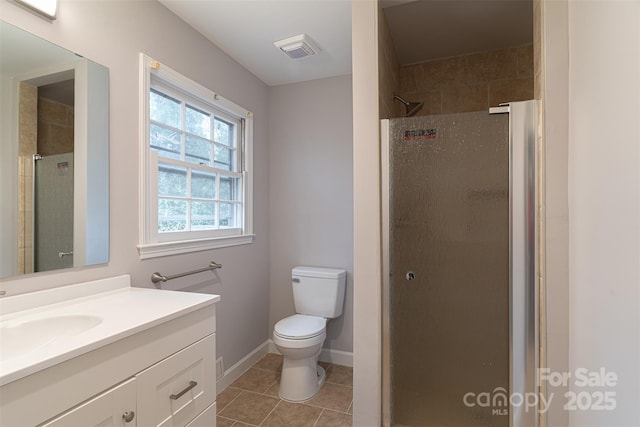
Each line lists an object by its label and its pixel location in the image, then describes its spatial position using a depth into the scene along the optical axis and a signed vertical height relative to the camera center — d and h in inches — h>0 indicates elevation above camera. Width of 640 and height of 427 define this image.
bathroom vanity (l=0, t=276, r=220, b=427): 28.5 -16.3
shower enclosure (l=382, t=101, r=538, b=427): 55.7 -11.1
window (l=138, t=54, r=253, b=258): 63.7 +12.0
